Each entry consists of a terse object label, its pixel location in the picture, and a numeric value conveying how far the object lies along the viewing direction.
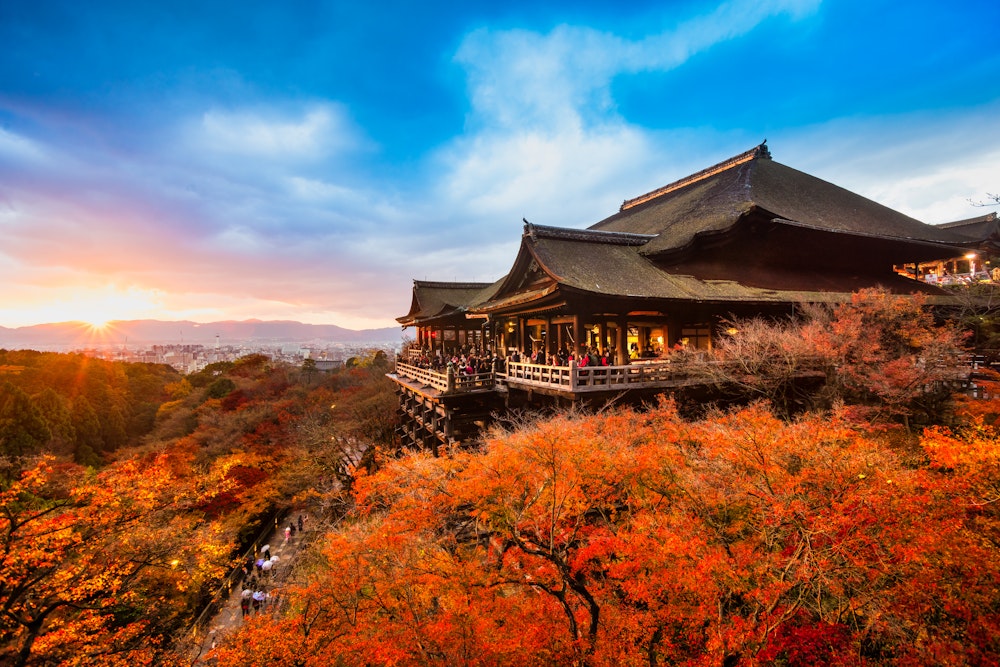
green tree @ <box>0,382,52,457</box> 26.50
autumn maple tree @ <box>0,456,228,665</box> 10.55
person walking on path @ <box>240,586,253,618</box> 17.89
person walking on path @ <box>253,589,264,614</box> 17.14
